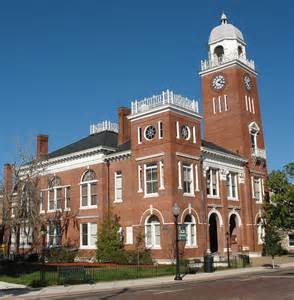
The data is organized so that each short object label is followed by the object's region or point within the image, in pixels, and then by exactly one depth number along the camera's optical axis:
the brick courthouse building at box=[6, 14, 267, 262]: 38.75
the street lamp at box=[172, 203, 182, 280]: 26.64
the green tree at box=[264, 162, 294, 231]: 44.34
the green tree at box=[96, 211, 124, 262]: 38.44
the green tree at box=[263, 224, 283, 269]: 34.81
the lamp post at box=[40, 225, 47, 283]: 24.30
